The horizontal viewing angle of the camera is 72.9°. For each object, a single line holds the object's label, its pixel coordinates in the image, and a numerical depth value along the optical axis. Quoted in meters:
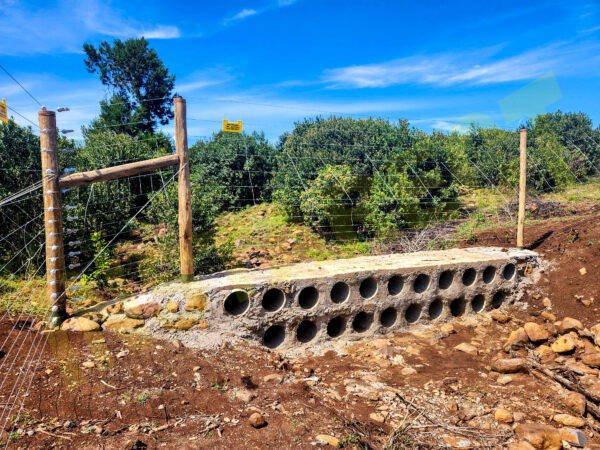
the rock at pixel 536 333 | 5.89
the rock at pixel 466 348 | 5.80
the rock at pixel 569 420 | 4.20
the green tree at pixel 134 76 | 24.03
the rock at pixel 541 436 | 3.82
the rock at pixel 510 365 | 5.19
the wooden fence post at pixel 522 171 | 7.80
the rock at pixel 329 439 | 3.46
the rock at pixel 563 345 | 5.56
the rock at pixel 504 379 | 4.98
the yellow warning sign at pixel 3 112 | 4.14
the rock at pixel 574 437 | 3.91
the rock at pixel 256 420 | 3.62
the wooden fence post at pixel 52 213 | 4.76
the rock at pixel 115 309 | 4.97
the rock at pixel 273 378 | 4.59
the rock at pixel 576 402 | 4.39
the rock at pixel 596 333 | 5.67
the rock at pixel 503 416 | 4.19
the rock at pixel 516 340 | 5.83
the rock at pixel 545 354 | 5.51
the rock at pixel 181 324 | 5.00
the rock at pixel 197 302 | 5.09
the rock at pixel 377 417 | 4.06
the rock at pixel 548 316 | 6.71
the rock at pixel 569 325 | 6.08
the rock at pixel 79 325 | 4.76
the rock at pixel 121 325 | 4.88
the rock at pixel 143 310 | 4.95
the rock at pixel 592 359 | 5.21
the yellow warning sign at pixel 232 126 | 5.57
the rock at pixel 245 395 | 4.11
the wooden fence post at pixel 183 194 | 5.18
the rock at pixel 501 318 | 6.84
